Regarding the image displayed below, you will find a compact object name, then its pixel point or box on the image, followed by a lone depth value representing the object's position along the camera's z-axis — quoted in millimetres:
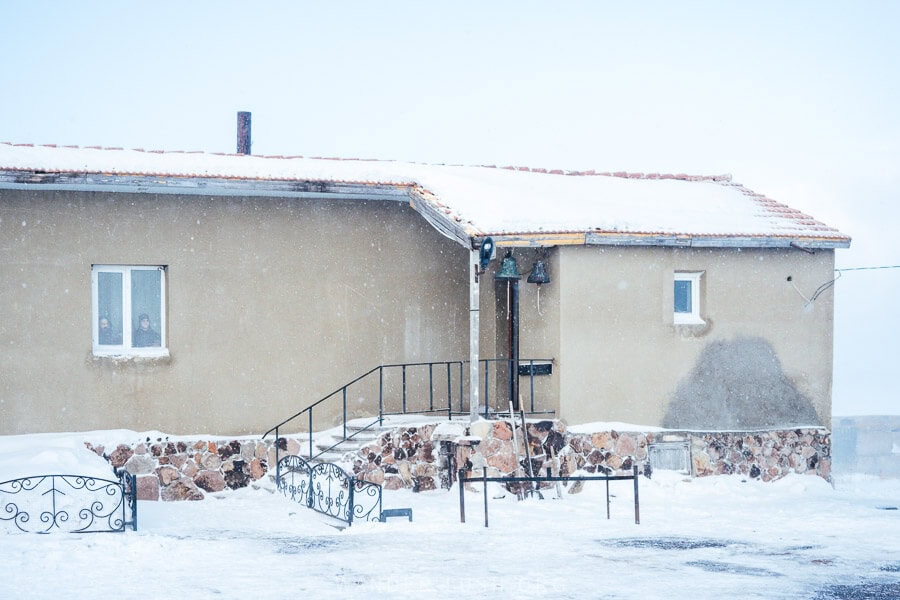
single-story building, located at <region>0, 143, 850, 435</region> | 14445
